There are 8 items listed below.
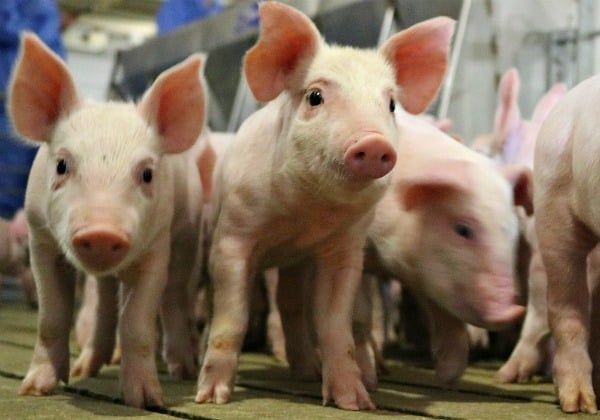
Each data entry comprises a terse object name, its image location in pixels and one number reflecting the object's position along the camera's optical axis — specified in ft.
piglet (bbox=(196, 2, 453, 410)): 7.21
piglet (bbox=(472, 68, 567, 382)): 9.68
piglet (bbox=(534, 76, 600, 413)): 7.11
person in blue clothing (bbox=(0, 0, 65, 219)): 21.38
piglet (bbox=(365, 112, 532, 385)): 7.99
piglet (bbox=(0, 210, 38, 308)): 18.31
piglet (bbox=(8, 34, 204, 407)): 6.81
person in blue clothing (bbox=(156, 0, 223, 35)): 25.52
